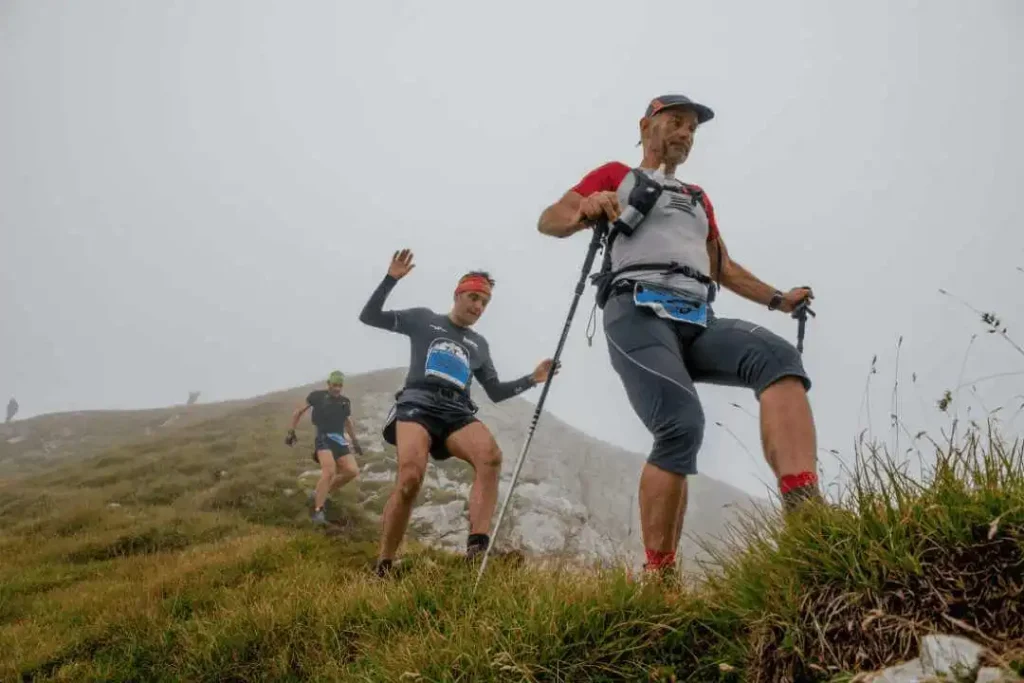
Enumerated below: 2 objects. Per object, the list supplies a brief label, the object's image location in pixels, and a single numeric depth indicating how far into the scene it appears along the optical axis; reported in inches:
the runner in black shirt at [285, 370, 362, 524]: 568.7
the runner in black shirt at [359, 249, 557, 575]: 227.8
